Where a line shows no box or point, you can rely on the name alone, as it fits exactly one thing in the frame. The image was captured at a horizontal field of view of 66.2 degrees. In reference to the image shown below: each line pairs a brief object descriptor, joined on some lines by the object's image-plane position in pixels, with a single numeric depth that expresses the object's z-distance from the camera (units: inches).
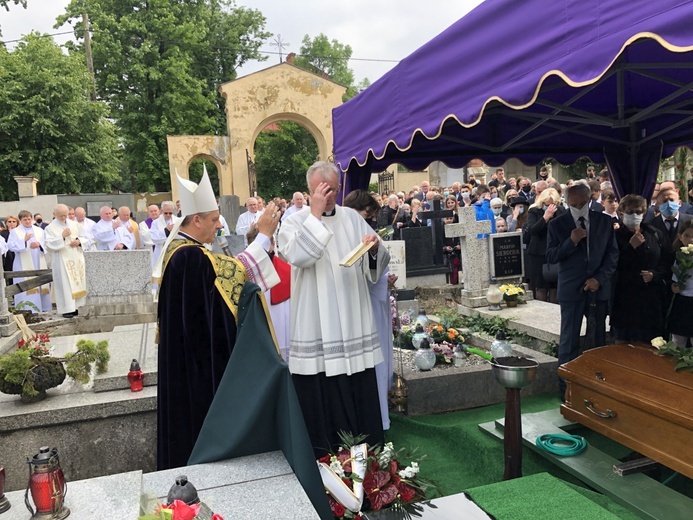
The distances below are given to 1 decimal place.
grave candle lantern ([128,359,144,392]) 155.7
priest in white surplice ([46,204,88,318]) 365.5
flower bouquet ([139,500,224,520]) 63.1
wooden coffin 114.8
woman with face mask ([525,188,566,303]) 296.5
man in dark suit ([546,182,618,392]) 183.6
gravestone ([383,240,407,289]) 303.9
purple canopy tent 87.8
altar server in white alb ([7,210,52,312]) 401.4
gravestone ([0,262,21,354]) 238.8
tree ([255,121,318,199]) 1325.0
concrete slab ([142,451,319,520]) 69.5
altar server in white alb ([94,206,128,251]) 402.6
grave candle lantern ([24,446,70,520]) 68.5
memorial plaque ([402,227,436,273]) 410.9
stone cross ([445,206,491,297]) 306.8
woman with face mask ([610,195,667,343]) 200.1
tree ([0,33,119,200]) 815.7
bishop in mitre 113.0
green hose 140.5
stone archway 872.9
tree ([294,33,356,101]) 1872.5
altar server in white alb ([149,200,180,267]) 428.5
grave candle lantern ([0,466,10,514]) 72.6
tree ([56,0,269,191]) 1037.2
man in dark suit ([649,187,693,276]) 213.8
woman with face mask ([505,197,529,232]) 374.6
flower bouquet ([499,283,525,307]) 279.6
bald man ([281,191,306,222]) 499.8
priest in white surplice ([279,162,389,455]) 136.6
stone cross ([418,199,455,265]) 425.7
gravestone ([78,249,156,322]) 298.2
